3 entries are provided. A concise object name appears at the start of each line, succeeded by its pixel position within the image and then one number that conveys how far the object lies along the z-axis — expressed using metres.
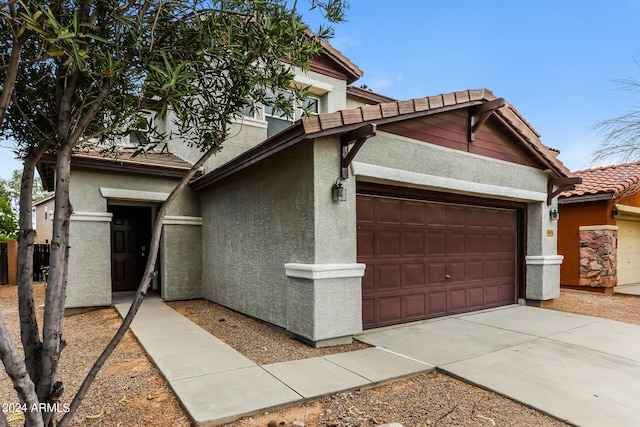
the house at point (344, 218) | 5.34
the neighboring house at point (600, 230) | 10.50
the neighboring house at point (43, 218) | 15.72
